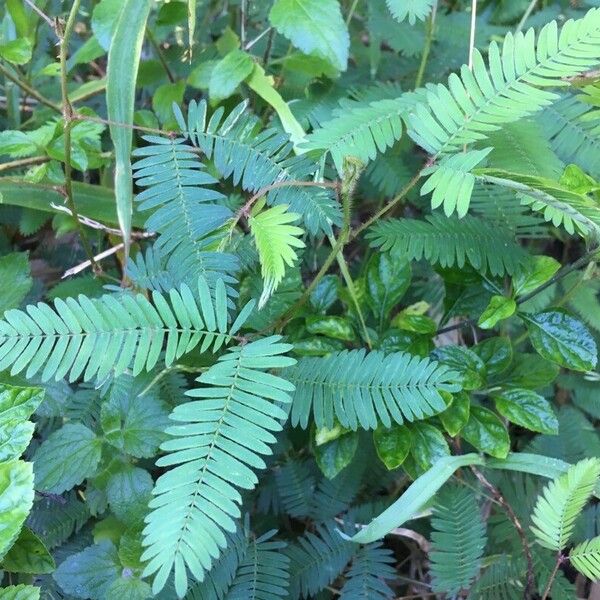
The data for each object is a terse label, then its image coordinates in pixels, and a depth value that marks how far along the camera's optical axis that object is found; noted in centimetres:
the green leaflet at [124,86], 24
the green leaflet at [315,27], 25
